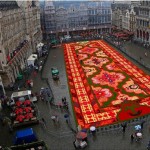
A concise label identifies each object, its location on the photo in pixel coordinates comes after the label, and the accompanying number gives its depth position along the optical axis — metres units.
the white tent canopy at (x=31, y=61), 59.72
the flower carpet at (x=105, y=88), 33.66
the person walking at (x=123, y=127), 29.27
